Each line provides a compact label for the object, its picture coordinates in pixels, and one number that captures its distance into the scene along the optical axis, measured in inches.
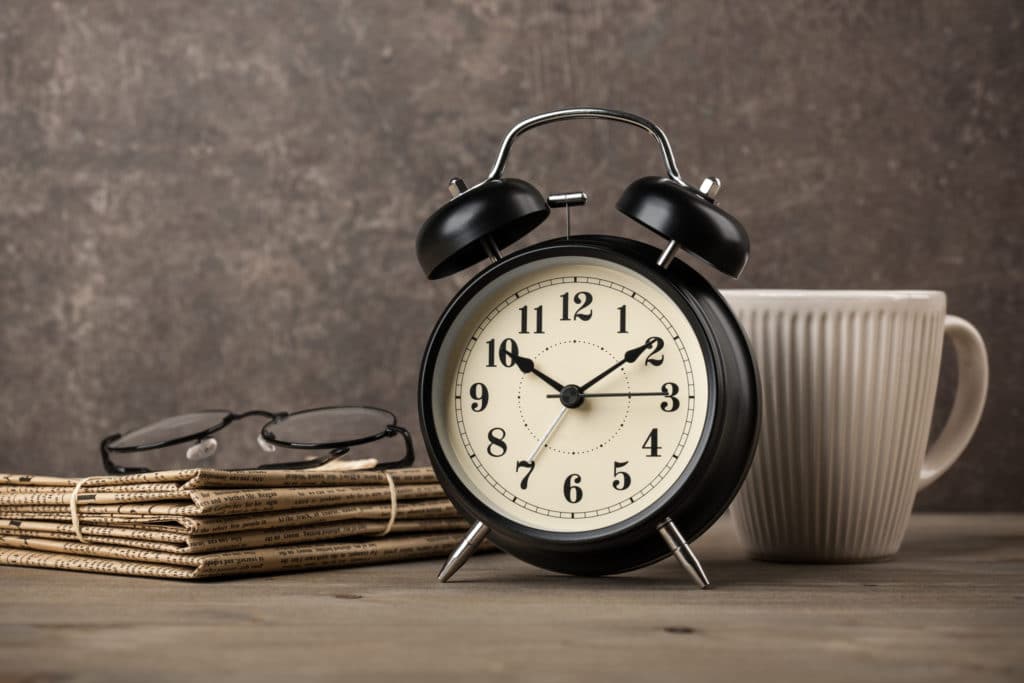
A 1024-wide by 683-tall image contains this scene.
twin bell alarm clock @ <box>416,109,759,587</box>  24.4
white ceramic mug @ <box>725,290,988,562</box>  26.1
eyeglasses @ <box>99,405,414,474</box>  27.4
